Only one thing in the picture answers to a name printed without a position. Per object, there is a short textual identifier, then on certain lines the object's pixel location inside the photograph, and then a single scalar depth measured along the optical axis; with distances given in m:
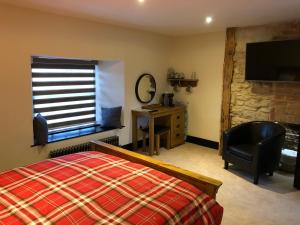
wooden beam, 4.26
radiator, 3.48
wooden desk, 4.37
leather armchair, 3.31
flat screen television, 3.49
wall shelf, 5.02
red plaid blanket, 1.43
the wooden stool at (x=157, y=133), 4.49
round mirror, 4.63
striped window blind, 3.63
